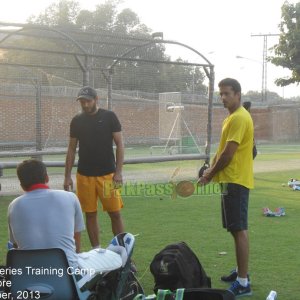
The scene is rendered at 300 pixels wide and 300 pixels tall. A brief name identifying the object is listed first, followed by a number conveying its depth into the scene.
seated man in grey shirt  3.64
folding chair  3.44
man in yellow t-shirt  5.07
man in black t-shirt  5.91
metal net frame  12.87
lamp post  55.16
